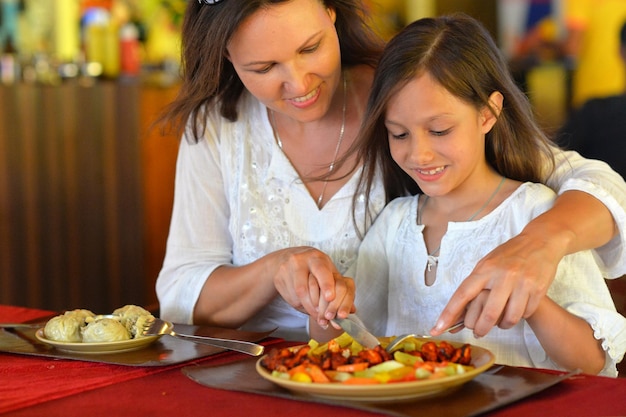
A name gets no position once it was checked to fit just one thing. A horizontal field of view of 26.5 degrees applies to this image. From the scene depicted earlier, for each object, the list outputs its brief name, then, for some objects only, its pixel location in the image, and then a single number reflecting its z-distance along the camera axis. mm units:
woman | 2091
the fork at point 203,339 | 1857
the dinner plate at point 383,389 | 1561
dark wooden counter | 4385
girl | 2012
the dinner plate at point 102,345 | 1874
